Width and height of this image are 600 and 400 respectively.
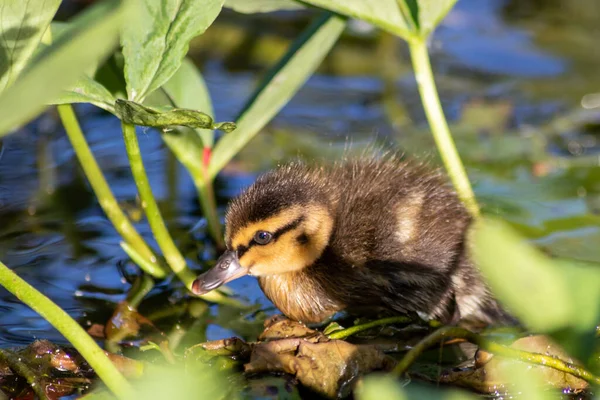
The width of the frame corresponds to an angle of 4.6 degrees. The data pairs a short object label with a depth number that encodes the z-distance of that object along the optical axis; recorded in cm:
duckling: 242
